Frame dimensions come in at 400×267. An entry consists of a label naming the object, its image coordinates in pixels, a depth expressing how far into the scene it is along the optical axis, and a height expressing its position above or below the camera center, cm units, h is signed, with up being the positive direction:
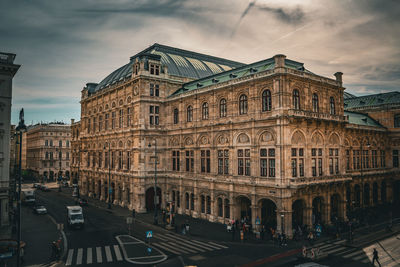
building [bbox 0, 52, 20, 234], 4066 +433
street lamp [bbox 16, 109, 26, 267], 2245 +232
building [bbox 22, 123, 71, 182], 11938 +132
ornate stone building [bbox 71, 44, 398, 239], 3838 +182
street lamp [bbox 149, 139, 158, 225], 4495 -959
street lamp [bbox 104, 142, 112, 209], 5761 -33
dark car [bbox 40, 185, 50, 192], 8696 -945
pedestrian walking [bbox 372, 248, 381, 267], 2675 -924
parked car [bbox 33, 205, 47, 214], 5194 -930
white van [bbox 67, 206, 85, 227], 4131 -855
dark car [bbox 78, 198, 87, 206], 6104 -944
